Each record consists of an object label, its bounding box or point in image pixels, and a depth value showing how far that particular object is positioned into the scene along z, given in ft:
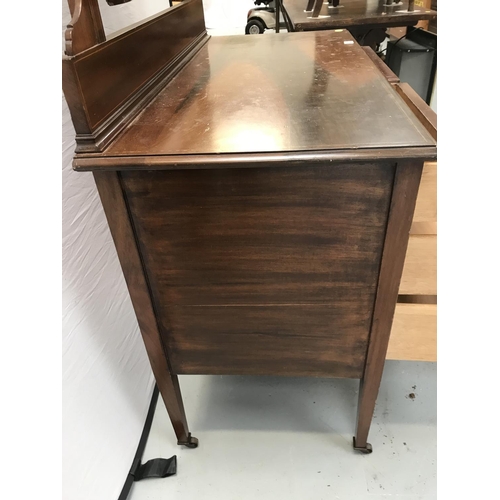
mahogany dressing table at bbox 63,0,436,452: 1.88
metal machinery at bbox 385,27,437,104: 5.91
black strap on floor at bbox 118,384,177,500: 3.28
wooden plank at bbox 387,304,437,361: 2.93
